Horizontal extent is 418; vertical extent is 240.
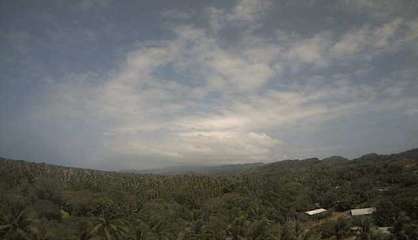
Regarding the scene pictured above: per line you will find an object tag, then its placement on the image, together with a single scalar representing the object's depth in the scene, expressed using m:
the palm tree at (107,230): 58.75
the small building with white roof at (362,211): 91.43
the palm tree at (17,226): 54.97
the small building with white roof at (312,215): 104.31
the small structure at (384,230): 72.16
